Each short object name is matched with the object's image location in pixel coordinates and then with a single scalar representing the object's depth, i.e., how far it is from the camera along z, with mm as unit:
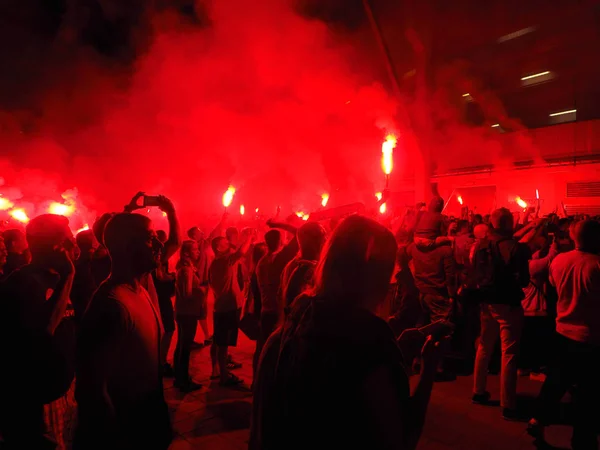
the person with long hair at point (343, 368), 1191
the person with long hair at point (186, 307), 4719
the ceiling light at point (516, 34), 15453
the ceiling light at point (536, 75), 16338
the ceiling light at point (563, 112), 16116
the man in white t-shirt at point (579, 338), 3193
